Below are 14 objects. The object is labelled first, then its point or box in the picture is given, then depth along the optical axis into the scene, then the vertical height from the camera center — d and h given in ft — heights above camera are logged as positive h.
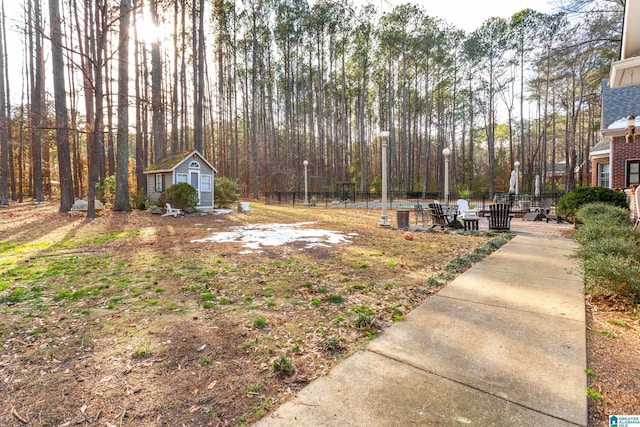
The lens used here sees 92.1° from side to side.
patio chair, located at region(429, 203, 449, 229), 33.14 -1.88
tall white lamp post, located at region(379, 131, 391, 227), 34.14 +3.59
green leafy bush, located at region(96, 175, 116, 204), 55.52 +1.97
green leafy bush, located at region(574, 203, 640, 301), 11.36 -2.53
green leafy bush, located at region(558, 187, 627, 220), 30.71 -0.03
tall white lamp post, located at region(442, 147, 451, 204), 42.43 +5.84
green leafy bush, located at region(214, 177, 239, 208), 60.59 +1.57
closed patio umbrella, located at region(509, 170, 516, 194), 53.35 +2.47
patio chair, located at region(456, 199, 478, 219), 35.04 -1.45
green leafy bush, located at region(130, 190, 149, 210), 53.31 -0.25
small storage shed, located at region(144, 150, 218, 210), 52.90 +4.64
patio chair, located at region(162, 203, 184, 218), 46.34 -1.62
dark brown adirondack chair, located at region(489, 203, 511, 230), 30.78 -1.90
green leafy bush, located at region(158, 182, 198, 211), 47.32 +0.66
